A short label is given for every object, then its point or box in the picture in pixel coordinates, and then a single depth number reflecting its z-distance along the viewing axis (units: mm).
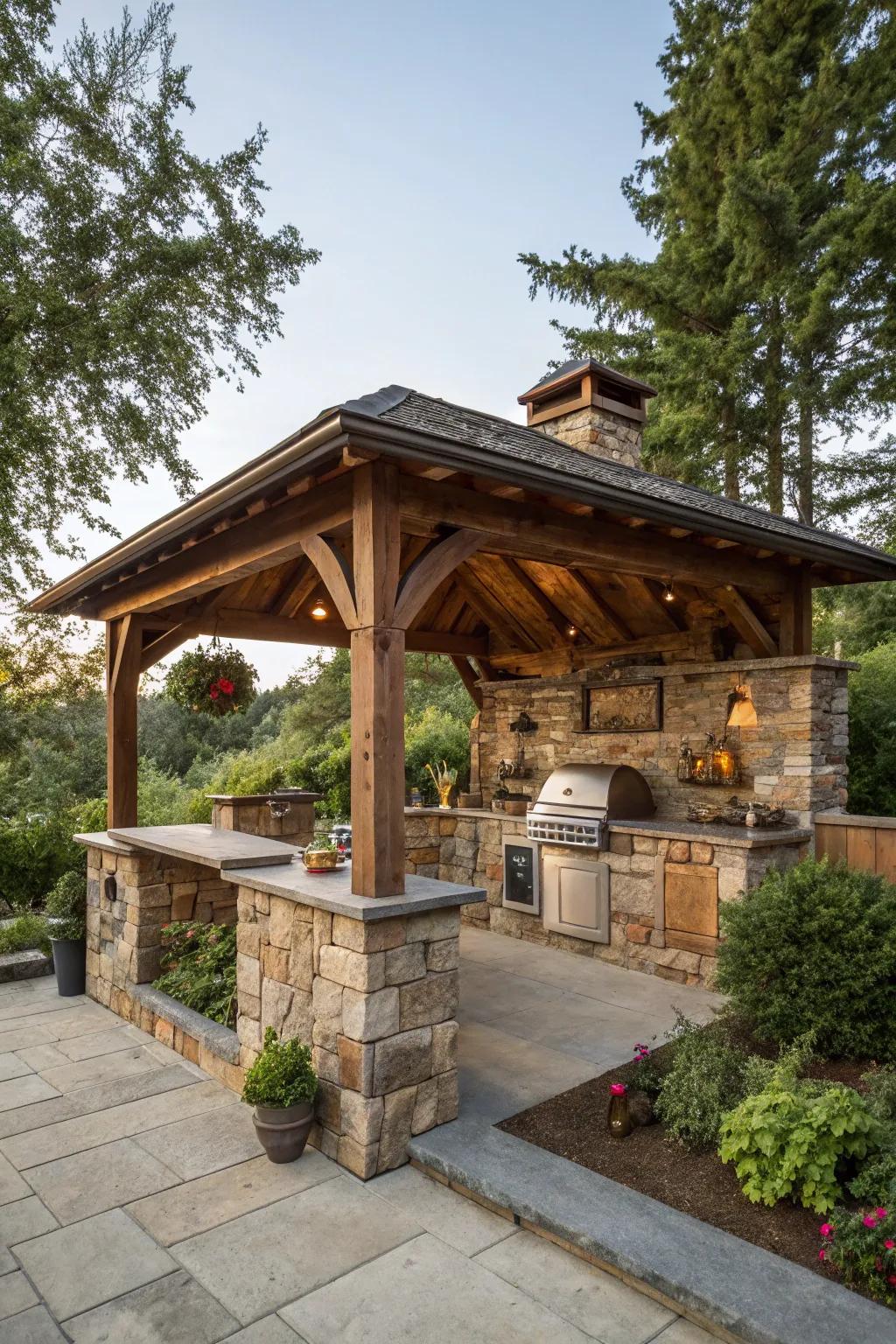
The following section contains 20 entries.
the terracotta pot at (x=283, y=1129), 3062
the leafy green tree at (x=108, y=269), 9836
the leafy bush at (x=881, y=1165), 2523
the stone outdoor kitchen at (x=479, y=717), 3244
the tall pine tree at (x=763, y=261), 9414
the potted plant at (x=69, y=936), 5383
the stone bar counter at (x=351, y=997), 3055
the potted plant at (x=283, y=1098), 3059
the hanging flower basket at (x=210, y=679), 5660
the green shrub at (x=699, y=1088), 3092
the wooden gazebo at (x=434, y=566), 3311
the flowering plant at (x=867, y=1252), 2230
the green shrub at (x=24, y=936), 5977
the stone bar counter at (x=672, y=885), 5211
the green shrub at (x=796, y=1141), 2615
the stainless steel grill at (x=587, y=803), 6020
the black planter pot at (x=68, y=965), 5379
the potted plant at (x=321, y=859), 3818
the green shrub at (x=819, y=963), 3697
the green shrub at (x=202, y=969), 4445
